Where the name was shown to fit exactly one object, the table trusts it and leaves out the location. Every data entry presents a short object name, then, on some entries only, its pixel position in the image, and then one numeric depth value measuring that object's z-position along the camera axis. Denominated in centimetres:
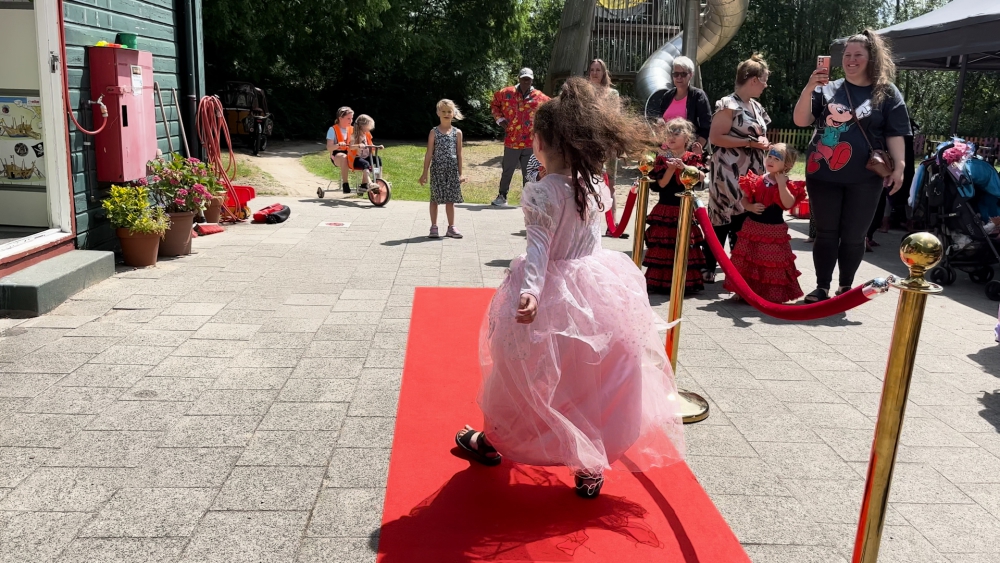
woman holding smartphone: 661
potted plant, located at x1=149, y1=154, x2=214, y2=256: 825
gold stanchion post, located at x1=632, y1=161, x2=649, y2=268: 544
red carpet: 324
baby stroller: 820
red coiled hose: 1053
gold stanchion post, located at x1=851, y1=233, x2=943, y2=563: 273
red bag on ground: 1088
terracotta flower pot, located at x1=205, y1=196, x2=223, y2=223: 1024
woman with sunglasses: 859
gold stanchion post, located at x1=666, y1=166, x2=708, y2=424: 471
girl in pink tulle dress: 345
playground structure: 1948
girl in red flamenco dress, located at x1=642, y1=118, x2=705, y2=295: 731
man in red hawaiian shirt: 1230
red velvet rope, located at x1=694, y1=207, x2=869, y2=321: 312
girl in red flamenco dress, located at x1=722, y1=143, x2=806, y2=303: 702
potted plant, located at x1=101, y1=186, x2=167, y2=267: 754
